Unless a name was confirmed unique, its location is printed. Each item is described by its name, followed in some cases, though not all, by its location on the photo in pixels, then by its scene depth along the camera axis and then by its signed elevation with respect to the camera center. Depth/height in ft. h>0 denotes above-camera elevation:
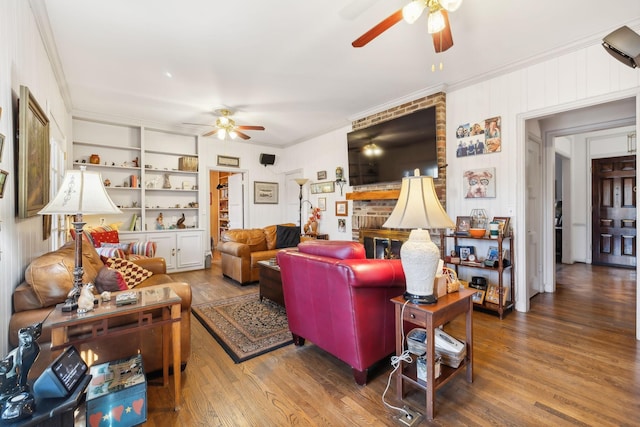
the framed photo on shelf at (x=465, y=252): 11.53 -1.63
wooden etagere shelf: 10.19 -2.40
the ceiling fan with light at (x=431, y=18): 5.97 +4.21
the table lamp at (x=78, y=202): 5.22 +0.23
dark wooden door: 17.54 -0.09
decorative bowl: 10.85 -0.80
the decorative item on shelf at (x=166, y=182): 18.22 +2.00
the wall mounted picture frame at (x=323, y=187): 18.94 +1.71
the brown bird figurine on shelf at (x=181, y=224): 18.37 -0.66
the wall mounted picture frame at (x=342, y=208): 17.80 +0.25
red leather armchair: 5.96 -1.90
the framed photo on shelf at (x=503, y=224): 10.44 -0.49
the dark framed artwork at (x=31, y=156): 5.78 +1.35
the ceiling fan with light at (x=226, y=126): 14.92 +4.57
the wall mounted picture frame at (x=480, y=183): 11.32 +1.12
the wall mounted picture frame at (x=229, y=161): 20.30 +3.71
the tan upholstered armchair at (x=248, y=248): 14.43 -1.87
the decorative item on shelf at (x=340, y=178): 17.83 +2.10
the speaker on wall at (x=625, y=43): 5.84 +3.41
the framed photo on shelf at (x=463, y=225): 11.46 -0.57
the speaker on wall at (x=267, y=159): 22.21 +4.16
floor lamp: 19.90 +2.00
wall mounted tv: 12.82 +3.08
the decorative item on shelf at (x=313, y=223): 19.71 -0.72
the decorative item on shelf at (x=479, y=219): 11.52 -0.33
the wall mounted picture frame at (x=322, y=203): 19.48 +0.62
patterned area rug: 8.12 -3.71
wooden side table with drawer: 5.23 -2.28
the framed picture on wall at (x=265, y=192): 22.24 +1.61
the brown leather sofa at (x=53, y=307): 5.21 -1.82
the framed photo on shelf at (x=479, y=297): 10.82 -3.25
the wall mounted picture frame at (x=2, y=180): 4.85 +0.60
